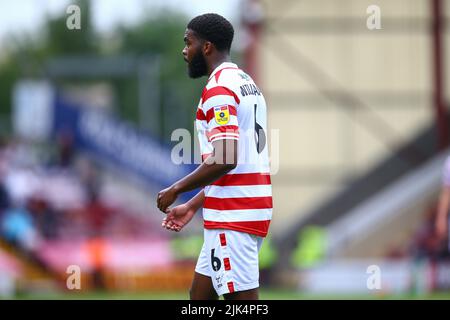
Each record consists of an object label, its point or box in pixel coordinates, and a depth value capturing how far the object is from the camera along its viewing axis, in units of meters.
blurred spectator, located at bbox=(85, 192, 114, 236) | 21.00
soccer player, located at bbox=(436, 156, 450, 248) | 12.58
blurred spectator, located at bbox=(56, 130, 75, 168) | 22.69
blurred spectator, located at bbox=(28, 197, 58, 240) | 20.70
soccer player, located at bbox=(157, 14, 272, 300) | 6.36
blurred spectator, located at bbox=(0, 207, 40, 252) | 19.67
